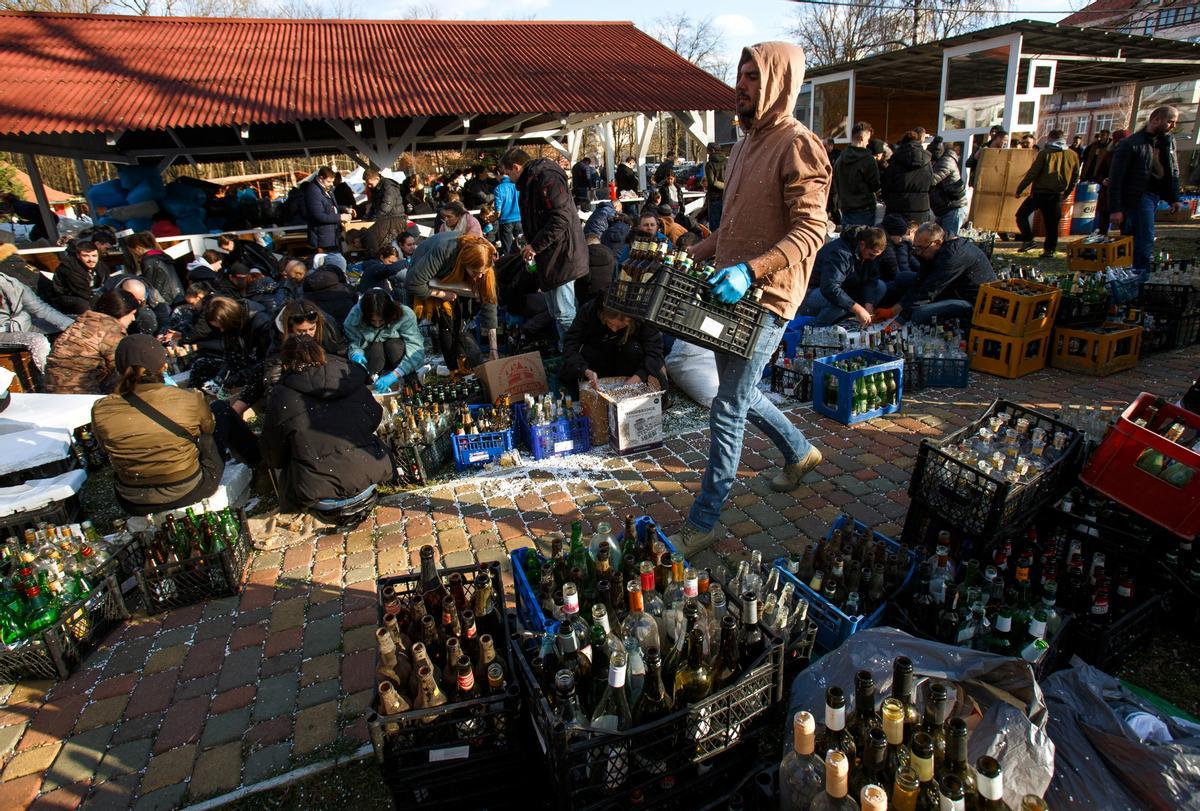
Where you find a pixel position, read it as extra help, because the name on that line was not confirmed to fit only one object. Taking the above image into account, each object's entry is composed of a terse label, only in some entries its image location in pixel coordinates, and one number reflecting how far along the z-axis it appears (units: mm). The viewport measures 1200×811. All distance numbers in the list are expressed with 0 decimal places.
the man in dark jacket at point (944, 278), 6602
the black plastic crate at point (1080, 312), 6270
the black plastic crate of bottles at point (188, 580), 3650
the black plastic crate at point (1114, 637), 2787
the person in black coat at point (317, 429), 4098
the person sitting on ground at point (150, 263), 8531
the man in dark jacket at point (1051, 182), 9992
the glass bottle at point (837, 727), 1919
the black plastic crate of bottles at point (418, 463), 4809
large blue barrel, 13180
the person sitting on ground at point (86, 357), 5691
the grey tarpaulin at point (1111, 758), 1901
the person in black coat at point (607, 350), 5402
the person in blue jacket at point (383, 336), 5859
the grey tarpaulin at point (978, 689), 1897
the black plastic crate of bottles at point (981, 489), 3094
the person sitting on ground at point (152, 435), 3857
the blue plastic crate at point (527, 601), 2610
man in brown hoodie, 3094
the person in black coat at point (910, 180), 8875
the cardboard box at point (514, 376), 5680
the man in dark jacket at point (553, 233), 6156
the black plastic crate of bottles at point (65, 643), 3230
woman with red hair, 6660
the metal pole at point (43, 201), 12641
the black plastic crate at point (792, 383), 5891
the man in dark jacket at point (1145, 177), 8055
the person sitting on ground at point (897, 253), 7281
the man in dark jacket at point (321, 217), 10727
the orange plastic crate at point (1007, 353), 6105
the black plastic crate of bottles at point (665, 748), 1972
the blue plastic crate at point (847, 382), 5305
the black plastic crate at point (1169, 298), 6641
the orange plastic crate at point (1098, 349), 6051
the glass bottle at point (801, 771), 1886
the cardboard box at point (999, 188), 11812
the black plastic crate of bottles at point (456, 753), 2119
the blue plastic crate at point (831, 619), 2732
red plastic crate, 2951
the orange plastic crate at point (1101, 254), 8523
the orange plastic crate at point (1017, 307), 5961
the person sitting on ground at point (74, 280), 7949
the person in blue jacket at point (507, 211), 10677
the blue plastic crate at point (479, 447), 5008
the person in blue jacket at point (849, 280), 6461
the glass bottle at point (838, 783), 1756
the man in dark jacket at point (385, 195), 11594
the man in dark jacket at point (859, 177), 9156
